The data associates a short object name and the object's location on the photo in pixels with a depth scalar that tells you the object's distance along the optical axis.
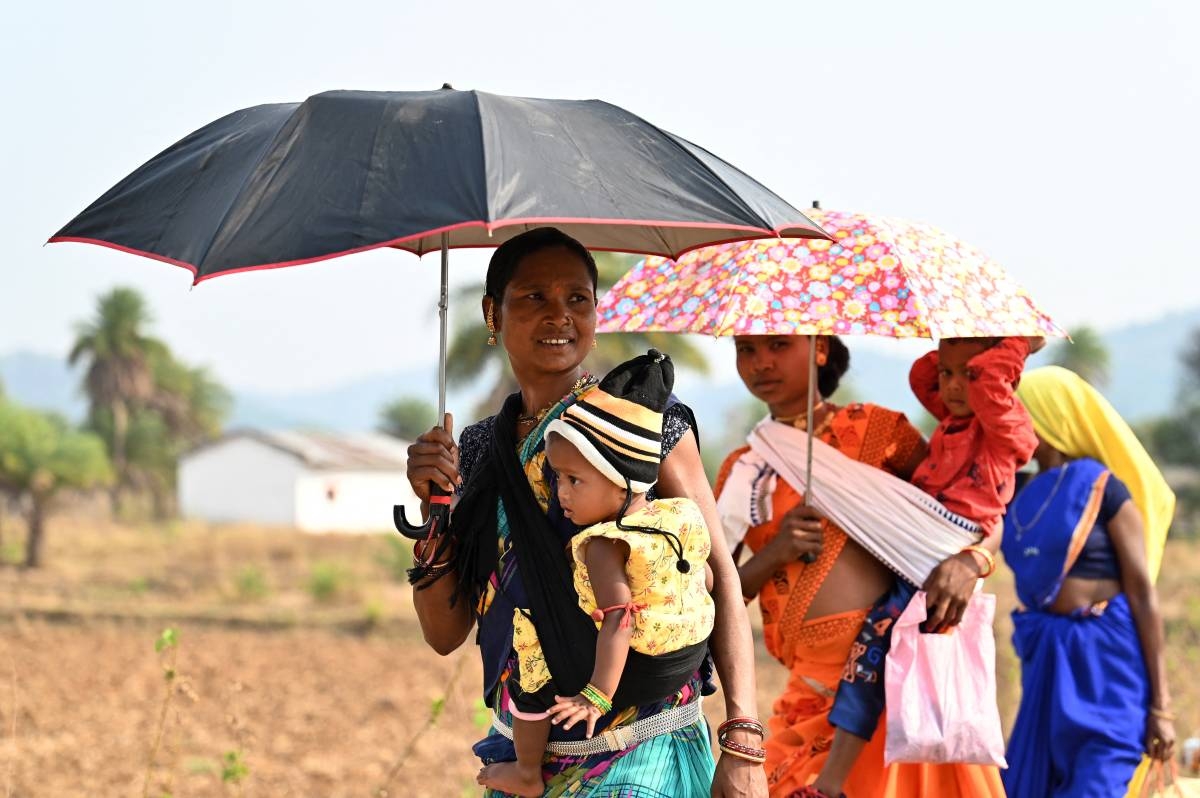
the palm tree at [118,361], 59.50
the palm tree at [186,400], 67.50
